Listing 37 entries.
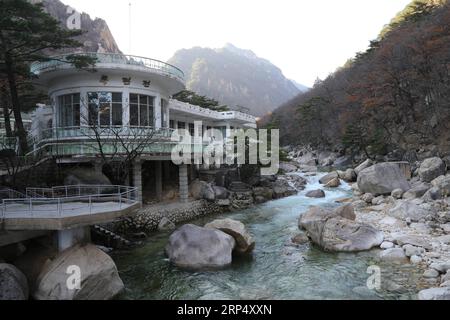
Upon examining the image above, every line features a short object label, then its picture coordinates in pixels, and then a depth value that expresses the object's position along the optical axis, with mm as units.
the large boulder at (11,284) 8391
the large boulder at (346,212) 15977
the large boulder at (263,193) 25858
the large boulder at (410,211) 16344
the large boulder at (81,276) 8867
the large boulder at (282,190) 27406
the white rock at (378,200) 21228
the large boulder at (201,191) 22516
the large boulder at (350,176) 32438
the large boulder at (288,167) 44122
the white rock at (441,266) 10617
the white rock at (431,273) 10508
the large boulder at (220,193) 23316
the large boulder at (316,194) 26828
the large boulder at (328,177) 32344
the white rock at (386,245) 13261
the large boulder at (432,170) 22828
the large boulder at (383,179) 22016
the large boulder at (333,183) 30523
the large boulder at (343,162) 45819
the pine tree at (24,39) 16594
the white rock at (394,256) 12169
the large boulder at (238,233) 13359
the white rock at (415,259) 11739
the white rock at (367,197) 22248
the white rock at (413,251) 12305
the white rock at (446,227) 14547
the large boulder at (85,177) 17531
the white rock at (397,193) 20970
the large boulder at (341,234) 13406
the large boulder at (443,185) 18922
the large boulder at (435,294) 8658
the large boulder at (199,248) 11945
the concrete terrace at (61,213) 9656
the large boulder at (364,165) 33050
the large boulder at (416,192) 20172
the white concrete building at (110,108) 19203
